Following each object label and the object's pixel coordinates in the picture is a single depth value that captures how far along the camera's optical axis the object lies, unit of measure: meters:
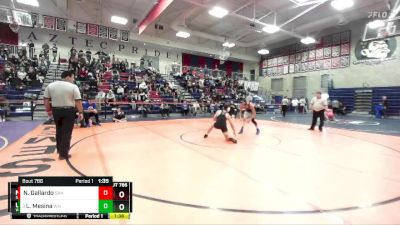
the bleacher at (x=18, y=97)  12.23
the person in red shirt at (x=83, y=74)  15.71
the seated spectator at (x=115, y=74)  17.43
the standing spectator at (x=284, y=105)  16.40
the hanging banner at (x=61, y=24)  17.03
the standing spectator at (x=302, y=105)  21.69
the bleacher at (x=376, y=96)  17.19
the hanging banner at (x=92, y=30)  18.08
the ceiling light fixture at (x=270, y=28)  16.24
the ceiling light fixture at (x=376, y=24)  11.15
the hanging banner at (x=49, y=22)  16.53
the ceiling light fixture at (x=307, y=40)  19.38
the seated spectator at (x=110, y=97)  13.62
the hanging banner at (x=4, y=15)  14.15
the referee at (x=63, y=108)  4.35
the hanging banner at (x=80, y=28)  17.55
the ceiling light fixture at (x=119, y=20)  17.11
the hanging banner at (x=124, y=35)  19.55
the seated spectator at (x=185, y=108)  16.38
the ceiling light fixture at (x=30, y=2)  14.02
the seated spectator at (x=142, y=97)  15.69
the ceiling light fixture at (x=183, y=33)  19.23
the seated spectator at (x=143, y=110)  15.03
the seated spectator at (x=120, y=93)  15.28
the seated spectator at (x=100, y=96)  13.24
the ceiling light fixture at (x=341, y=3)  11.46
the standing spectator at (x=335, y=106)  19.44
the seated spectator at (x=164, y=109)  15.23
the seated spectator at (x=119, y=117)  11.43
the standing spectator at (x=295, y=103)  21.96
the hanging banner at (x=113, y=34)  19.08
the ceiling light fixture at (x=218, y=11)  13.51
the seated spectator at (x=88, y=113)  9.46
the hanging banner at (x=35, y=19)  15.98
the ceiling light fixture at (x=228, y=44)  21.38
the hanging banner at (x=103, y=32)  18.62
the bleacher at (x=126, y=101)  14.71
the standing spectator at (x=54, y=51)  18.00
